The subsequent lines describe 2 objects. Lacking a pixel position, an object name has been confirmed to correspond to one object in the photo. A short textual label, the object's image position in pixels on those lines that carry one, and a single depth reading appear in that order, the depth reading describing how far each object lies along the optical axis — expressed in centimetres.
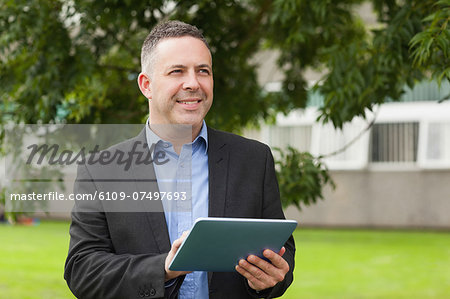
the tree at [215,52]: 838
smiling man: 403
